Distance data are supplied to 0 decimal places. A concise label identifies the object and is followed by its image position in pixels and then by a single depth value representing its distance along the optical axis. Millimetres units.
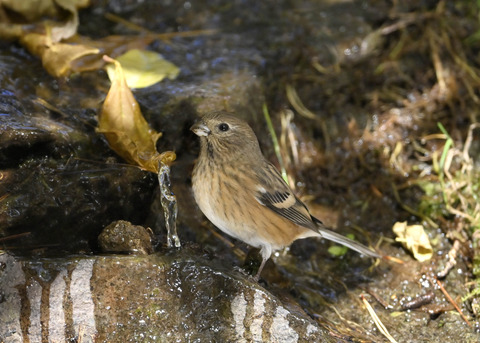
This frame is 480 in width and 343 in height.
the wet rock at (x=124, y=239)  7512
